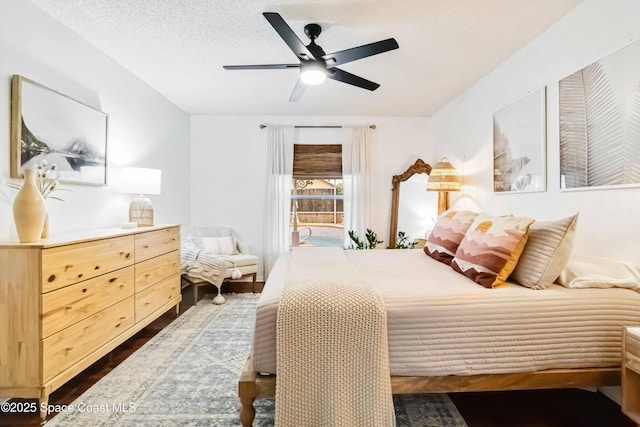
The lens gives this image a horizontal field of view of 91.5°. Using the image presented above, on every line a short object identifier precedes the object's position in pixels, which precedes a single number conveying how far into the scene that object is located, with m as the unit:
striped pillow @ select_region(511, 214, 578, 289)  1.65
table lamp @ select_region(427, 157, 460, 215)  3.54
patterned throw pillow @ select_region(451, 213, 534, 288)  1.71
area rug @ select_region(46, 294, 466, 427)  1.64
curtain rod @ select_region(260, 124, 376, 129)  4.51
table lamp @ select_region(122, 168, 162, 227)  2.77
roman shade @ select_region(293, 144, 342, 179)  4.57
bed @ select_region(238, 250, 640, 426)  1.42
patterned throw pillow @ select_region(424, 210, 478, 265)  2.41
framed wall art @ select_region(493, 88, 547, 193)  2.33
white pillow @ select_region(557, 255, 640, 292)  1.60
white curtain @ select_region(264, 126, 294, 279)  4.46
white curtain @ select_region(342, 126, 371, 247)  4.50
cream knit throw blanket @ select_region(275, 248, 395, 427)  1.32
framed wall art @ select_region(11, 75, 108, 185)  1.89
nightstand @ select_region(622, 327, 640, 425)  1.32
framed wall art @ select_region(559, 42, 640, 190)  1.67
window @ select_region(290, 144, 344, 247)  4.59
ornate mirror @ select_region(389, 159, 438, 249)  4.34
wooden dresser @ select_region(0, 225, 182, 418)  1.57
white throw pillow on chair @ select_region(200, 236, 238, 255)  4.00
